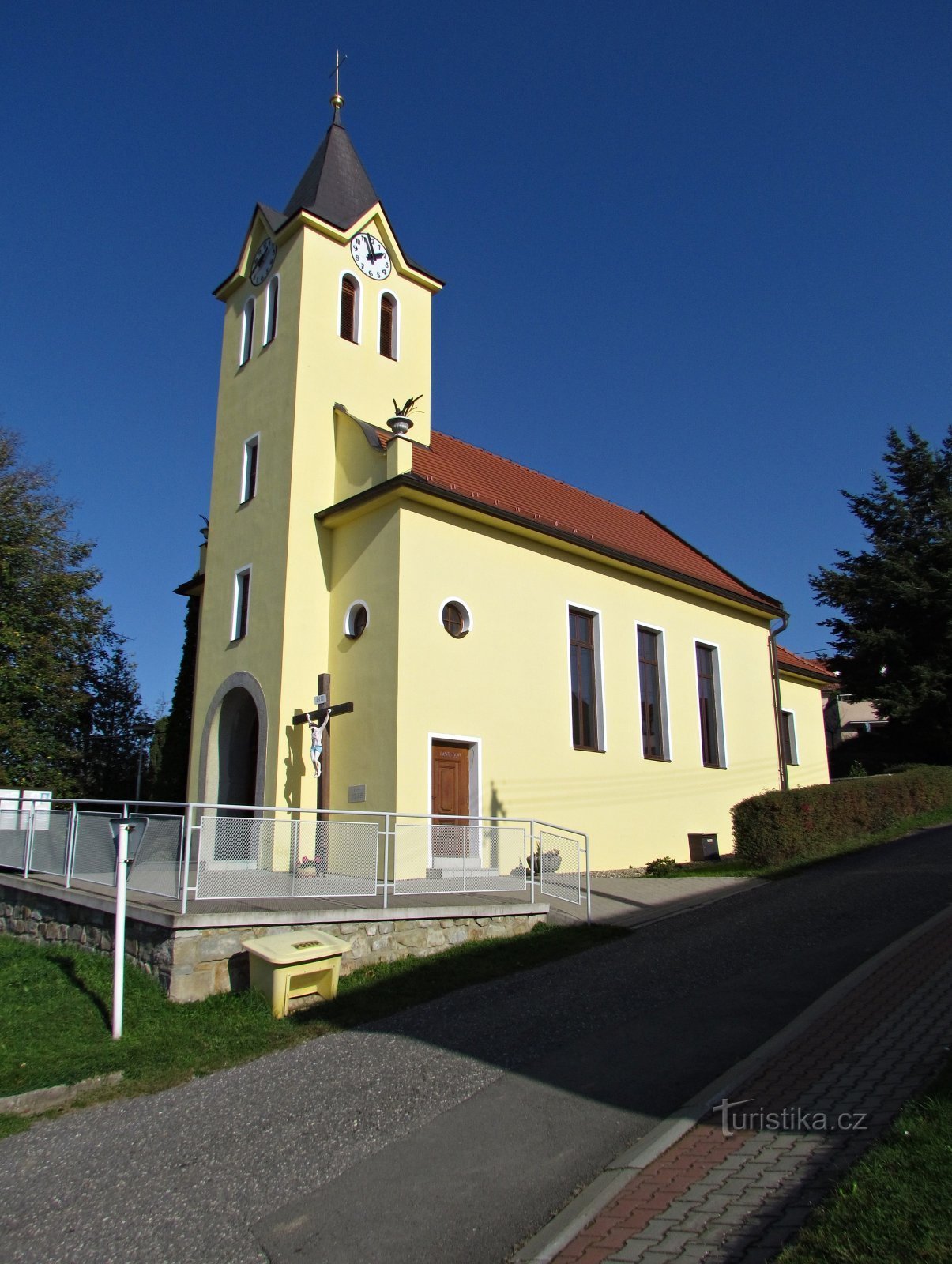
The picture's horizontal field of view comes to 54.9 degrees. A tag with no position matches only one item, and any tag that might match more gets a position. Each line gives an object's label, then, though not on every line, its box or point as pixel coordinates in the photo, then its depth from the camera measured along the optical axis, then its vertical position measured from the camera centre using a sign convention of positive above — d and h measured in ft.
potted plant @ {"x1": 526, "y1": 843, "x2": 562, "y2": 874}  49.65 -0.90
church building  51.98 +14.96
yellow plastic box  28.09 -3.70
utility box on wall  65.72 -0.34
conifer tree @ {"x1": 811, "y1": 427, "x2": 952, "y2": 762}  103.50 +27.52
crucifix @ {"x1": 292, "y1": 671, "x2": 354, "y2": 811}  51.75 +6.13
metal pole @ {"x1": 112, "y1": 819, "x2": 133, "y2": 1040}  26.37 -2.60
